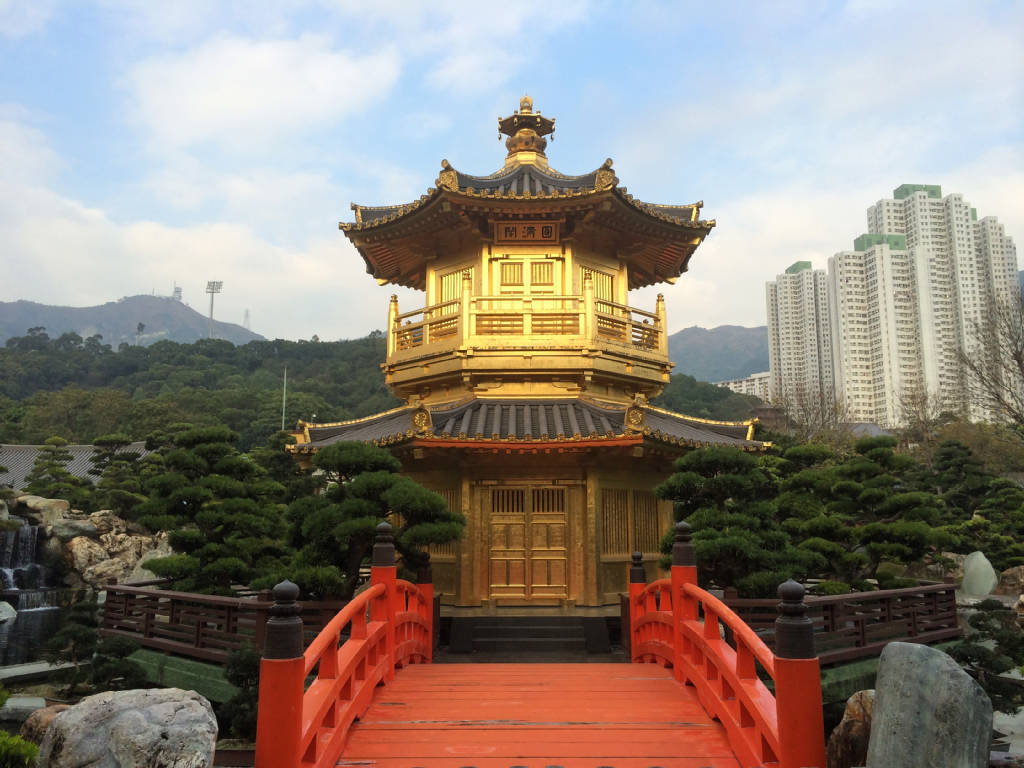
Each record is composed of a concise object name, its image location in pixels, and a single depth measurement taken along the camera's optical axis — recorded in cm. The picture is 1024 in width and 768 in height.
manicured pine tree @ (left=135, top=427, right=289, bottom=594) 1169
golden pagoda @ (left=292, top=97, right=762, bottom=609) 1216
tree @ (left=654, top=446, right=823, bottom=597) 941
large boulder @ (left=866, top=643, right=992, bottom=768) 367
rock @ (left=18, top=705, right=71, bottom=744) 628
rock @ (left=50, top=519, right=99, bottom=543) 3041
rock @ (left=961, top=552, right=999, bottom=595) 2184
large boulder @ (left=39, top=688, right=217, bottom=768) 423
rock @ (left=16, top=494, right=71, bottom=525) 3127
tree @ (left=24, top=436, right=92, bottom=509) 3356
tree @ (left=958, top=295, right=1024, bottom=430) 2678
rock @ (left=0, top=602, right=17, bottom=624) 2520
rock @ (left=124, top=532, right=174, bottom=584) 2812
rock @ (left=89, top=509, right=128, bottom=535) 3164
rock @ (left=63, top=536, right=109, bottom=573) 3005
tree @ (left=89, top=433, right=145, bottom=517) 3222
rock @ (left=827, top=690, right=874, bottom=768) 636
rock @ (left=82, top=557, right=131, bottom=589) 2975
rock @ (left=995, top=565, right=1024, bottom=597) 2284
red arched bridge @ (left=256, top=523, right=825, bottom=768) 427
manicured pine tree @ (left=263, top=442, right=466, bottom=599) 919
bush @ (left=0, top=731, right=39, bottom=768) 447
